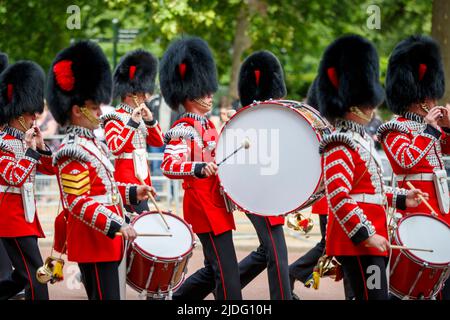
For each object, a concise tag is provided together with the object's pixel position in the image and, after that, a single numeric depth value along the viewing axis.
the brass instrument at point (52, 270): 11.20
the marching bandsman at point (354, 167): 10.30
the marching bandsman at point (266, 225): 13.41
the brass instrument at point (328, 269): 11.46
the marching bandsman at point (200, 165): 12.07
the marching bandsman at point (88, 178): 10.20
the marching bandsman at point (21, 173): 12.85
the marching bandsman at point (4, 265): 14.38
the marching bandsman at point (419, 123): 12.62
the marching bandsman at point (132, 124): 15.10
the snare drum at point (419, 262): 11.37
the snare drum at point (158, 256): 11.08
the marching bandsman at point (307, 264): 14.95
